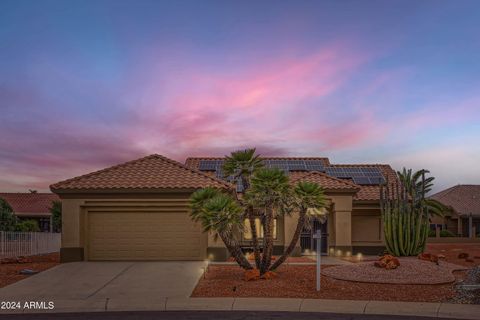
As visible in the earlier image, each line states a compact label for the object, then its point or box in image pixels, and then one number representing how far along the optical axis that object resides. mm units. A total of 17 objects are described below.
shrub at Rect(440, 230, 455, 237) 48469
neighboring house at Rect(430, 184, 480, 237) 51531
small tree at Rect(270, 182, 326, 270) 17500
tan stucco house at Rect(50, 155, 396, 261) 23344
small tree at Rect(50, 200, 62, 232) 47969
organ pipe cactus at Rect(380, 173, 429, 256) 24609
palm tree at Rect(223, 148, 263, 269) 18469
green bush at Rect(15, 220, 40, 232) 41478
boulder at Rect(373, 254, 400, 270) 18312
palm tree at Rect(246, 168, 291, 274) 17348
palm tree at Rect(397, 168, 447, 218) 25869
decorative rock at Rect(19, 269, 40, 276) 19794
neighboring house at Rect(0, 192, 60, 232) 53562
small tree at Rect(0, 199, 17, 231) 38500
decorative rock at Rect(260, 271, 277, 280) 17328
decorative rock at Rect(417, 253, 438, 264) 20764
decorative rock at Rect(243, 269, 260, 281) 17125
